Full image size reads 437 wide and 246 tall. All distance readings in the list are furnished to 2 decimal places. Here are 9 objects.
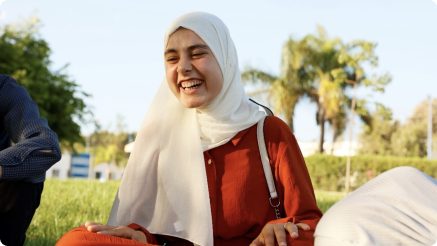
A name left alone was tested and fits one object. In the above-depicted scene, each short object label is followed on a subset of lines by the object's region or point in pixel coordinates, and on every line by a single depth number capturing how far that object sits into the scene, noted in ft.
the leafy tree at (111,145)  182.29
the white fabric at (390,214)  4.47
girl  7.59
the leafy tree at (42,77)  65.46
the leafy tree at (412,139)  131.44
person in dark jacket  8.61
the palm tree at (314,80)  94.12
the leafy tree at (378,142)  130.00
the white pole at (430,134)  118.11
